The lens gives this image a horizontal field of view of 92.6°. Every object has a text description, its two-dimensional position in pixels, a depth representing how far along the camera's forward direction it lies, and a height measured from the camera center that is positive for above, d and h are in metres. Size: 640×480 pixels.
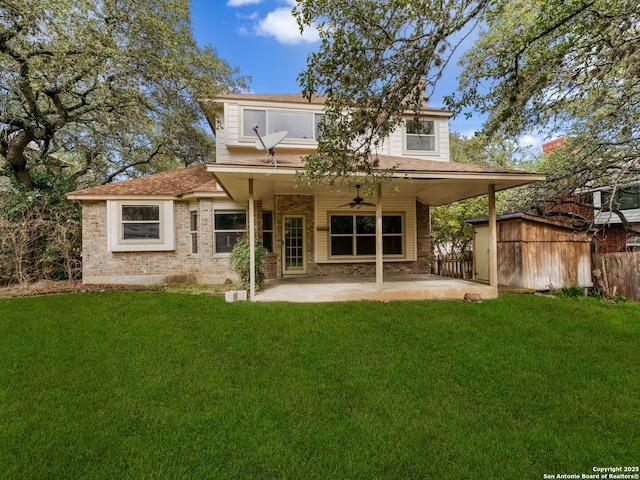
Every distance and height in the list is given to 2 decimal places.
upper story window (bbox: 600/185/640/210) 16.11 +1.88
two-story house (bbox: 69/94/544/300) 9.51 +0.82
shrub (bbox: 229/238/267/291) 7.85 -0.52
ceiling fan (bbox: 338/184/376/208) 8.41 +1.07
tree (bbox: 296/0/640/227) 4.00 +2.83
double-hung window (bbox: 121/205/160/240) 9.73 +0.66
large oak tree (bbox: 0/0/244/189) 8.10 +5.16
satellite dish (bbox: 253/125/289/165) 7.25 +2.37
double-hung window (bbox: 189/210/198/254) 9.90 +0.42
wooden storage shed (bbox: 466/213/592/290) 8.86 -0.46
